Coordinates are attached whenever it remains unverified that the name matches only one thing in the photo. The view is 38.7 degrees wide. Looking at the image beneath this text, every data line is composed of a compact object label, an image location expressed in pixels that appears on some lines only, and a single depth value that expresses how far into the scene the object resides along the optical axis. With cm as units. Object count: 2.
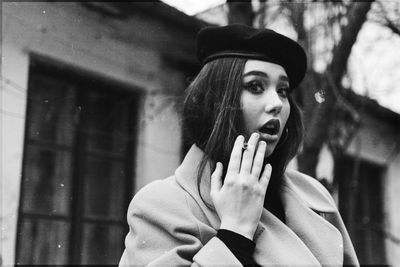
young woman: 161
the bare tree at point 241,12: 402
